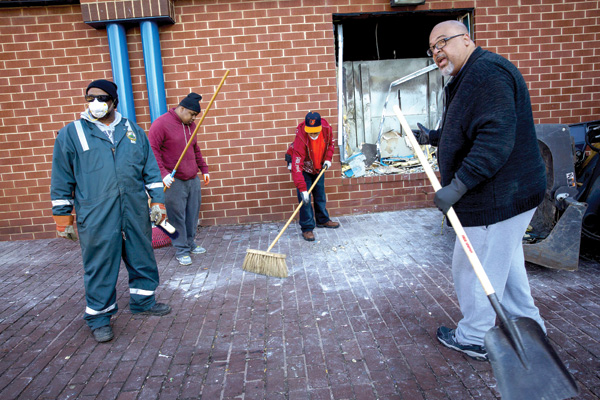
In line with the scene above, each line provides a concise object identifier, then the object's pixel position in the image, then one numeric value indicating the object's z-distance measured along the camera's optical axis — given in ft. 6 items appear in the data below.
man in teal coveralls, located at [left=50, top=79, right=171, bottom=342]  10.93
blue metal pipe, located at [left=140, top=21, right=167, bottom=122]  19.62
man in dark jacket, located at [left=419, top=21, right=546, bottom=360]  7.73
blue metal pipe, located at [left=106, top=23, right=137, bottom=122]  19.65
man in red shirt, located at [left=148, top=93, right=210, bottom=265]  15.99
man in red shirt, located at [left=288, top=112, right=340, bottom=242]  18.17
